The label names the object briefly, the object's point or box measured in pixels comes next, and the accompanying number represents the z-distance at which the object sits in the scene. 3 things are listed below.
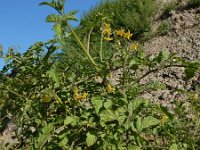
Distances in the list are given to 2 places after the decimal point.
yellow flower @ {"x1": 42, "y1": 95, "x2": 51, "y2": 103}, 1.52
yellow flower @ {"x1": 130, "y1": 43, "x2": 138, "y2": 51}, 1.54
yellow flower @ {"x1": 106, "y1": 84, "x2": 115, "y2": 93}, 1.49
